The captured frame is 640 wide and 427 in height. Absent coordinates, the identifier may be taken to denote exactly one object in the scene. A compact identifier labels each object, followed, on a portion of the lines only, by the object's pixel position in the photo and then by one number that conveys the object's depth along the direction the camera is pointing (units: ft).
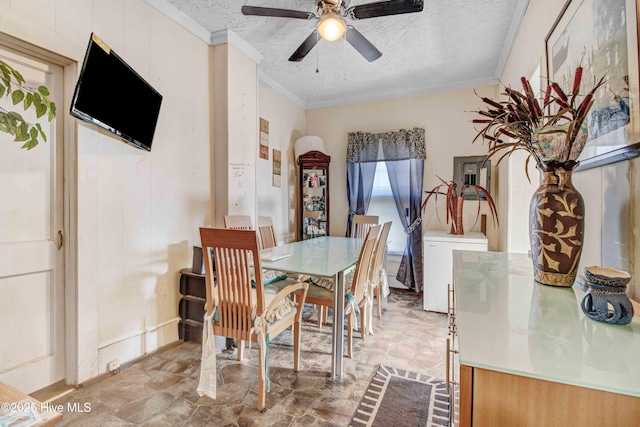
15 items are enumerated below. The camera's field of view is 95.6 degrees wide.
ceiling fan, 6.16
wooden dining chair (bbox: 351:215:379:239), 11.98
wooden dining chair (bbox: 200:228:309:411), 5.31
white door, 5.33
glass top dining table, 6.38
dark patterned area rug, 5.24
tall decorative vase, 3.12
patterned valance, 12.73
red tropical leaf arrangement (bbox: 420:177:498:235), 11.02
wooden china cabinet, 13.82
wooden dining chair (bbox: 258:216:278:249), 10.19
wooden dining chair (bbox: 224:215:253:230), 8.70
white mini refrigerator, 10.40
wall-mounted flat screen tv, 5.32
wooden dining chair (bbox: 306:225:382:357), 6.97
